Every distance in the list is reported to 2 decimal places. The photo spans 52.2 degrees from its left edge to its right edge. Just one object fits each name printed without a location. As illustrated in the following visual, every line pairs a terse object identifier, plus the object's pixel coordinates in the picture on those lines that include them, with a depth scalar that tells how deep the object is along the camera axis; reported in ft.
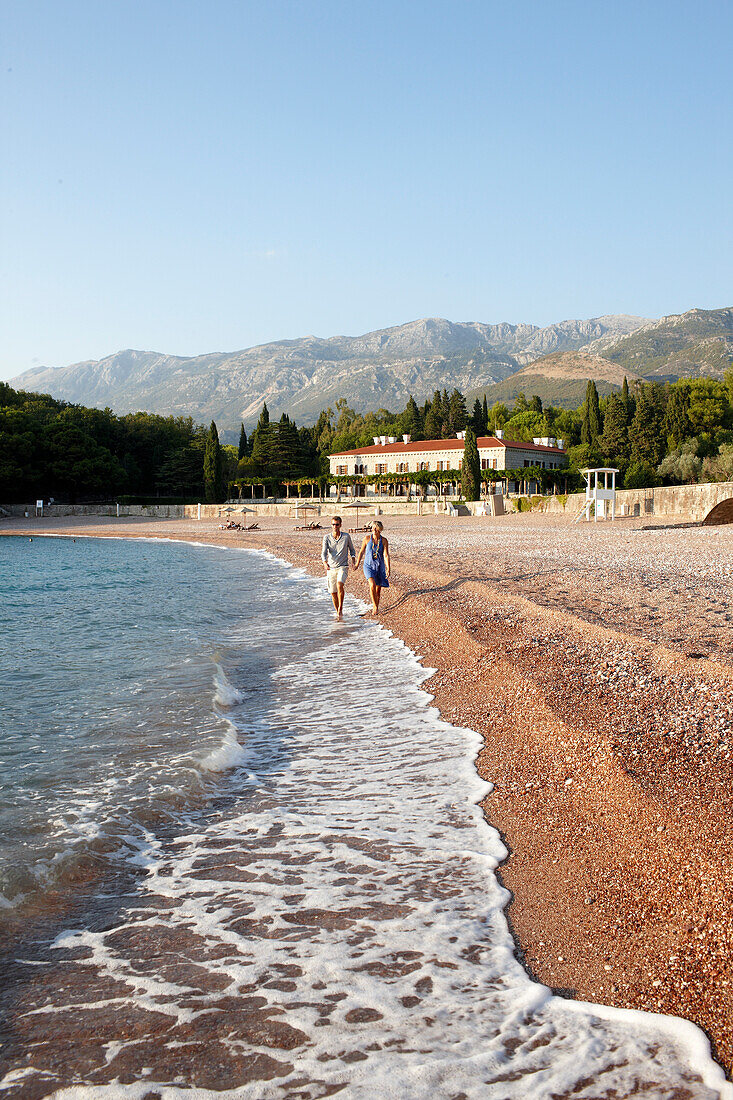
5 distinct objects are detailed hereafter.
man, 40.65
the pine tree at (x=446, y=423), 329.93
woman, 40.42
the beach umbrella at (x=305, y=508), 207.41
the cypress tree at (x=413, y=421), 341.00
